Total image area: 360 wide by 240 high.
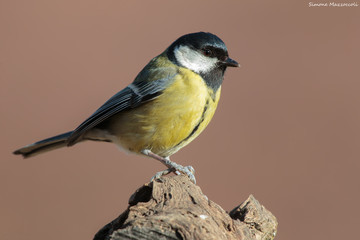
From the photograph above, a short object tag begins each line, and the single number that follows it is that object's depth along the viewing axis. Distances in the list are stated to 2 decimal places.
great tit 2.95
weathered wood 2.86
